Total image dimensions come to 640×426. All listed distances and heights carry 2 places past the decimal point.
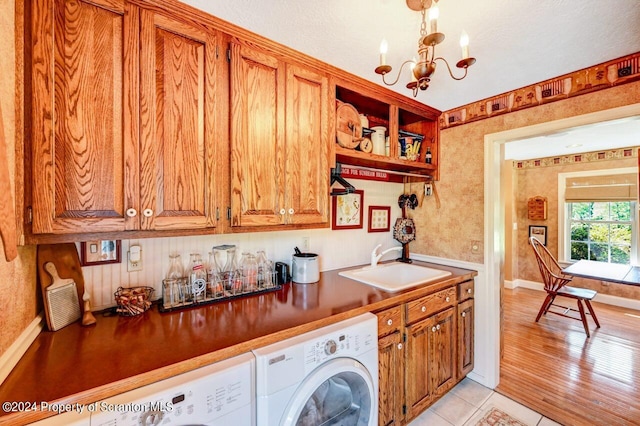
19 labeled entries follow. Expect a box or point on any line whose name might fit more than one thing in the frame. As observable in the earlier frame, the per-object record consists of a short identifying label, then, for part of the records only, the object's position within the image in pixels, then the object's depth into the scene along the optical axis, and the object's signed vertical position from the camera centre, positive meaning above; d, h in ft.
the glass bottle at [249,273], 5.18 -1.25
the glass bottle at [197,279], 4.59 -1.21
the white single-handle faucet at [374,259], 7.18 -1.34
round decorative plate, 5.88 +1.94
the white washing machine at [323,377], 3.27 -2.32
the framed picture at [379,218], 8.00 -0.25
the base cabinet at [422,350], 4.92 -3.06
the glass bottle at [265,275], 5.39 -1.33
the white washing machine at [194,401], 2.46 -1.93
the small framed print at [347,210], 7.13 +0.00
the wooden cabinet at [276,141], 4.42 +1.29
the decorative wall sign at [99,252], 4.12 -0.66
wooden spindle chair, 9.80 -3.22
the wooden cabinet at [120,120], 3.12 +1.24
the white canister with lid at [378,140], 6.64 +1.80
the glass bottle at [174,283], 4.37 -1.22
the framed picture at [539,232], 14.96 -1.32
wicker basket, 4.05 -1.41
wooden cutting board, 3.51 -0.73
